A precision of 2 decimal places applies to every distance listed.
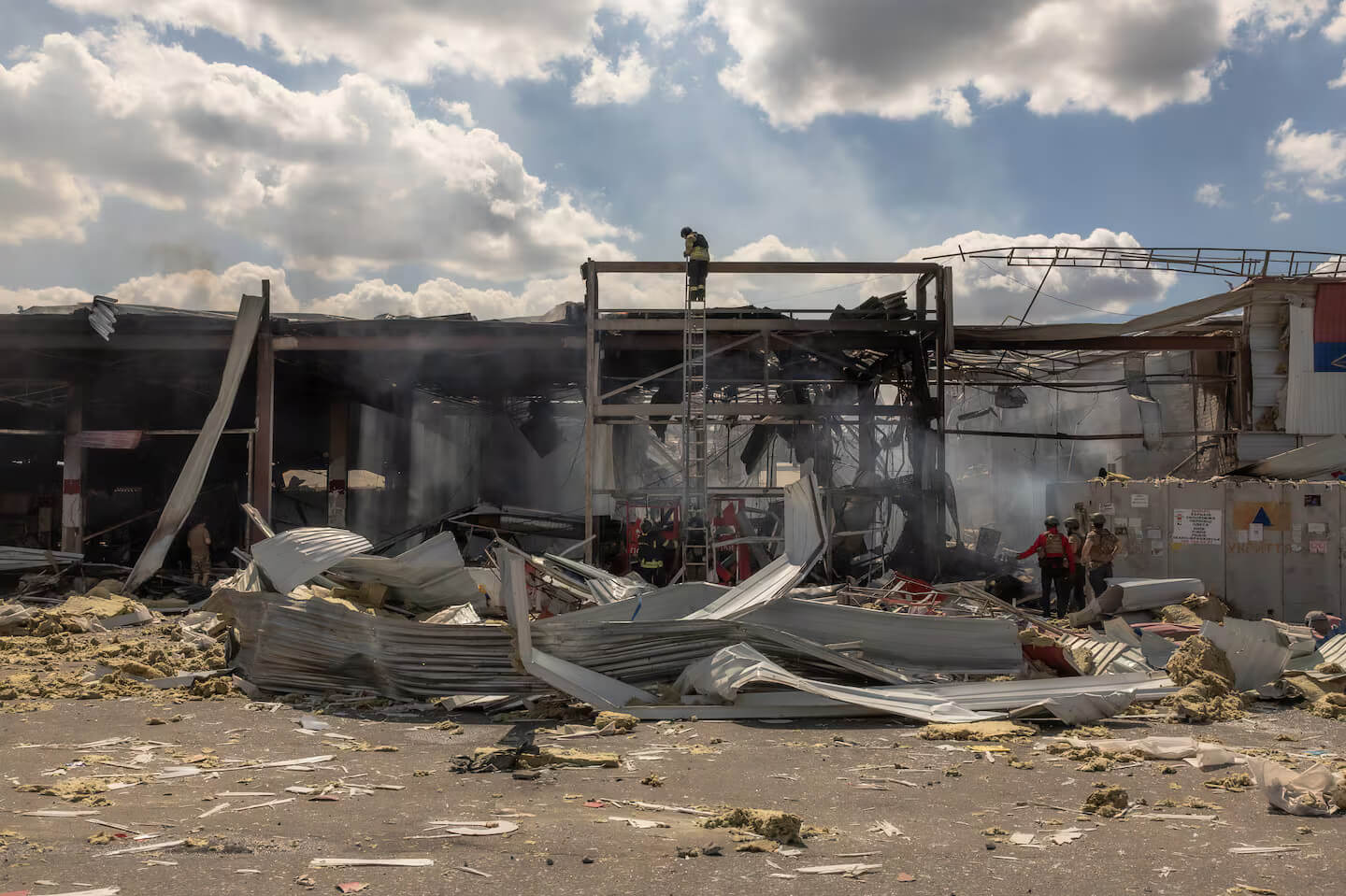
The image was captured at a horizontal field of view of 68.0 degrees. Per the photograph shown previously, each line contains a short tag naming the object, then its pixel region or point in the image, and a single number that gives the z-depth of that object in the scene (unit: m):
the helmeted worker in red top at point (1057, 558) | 13.21
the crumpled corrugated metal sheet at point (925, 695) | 7.52
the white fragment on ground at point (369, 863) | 4.38
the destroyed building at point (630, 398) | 17.58
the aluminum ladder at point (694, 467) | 16.30
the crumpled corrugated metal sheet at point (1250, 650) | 8.67
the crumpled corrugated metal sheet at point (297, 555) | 9.66
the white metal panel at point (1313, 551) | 12.82
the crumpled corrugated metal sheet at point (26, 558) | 16.47
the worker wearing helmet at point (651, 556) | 16.92
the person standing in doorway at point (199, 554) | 18.44
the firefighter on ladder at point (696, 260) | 16.55
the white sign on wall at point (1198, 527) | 13.34
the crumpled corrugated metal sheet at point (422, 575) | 11.48
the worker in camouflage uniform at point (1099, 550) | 13.49
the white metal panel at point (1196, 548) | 13.34
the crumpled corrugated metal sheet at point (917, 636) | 8.83
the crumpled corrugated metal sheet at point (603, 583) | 11.09
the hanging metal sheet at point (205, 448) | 17.23
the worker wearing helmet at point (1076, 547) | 14.13
